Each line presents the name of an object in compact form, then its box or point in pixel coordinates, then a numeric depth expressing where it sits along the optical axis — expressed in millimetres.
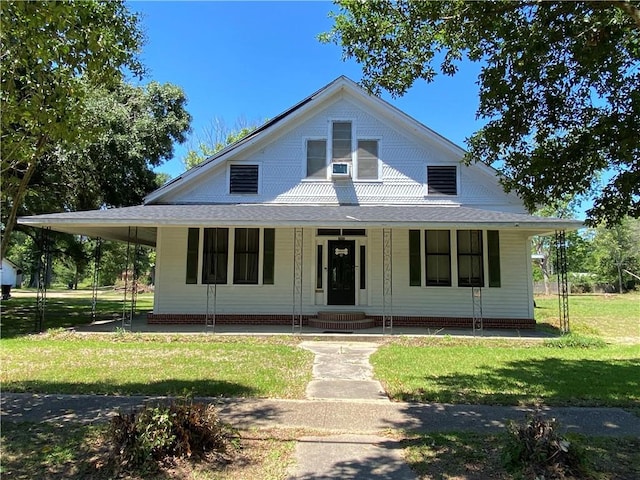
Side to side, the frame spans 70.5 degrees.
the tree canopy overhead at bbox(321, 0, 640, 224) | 5107
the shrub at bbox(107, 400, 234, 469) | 3637
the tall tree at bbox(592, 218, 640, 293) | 38594
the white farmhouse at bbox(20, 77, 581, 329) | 12734
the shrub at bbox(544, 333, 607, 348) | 10111
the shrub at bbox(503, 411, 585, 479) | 3494
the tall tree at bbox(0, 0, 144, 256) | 4410
